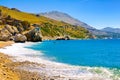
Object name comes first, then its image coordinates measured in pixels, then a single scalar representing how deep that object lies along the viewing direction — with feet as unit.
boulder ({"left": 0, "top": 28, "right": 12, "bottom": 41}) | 218.72
